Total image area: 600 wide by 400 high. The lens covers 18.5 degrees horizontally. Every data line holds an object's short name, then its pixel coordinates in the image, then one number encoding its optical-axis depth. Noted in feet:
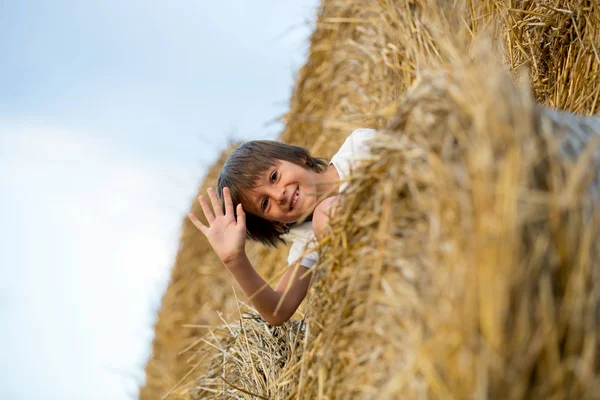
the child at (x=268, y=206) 10.79
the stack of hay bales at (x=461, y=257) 7.39
